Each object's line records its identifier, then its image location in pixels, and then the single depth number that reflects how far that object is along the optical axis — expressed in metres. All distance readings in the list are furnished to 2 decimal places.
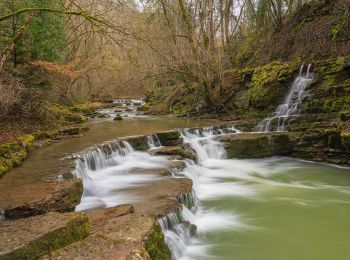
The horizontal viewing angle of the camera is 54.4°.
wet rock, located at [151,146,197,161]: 11.02
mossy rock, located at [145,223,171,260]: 4.32
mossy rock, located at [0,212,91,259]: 3.70
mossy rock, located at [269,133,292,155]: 12.41
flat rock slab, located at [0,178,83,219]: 5.43
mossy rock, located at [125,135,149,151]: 11.88
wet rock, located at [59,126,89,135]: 13.74
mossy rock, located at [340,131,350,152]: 10.40
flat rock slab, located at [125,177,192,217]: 6.12
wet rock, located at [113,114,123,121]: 19.73
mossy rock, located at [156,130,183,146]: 12.73
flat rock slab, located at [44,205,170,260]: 3.76
